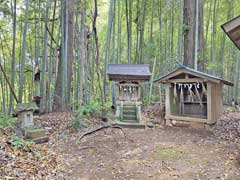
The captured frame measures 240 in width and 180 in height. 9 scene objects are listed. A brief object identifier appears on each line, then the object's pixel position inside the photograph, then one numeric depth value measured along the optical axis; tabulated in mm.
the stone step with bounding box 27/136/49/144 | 5965
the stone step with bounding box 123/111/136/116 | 9564
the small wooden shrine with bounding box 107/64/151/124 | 9659
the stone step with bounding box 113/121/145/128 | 8391
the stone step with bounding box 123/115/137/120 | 9289
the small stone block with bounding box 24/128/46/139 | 5992
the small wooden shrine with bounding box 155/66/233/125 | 7869
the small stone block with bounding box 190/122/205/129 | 7949
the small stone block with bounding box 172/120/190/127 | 8258
